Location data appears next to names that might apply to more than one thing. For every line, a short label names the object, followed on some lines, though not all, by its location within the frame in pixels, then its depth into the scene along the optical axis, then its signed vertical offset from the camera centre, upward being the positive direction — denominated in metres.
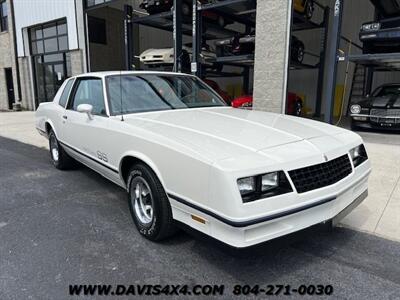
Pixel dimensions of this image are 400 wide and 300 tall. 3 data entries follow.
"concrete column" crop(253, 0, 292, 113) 7.55 +0.73
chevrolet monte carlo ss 2.14 -0.57
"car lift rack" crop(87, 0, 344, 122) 7.29 +1.97
